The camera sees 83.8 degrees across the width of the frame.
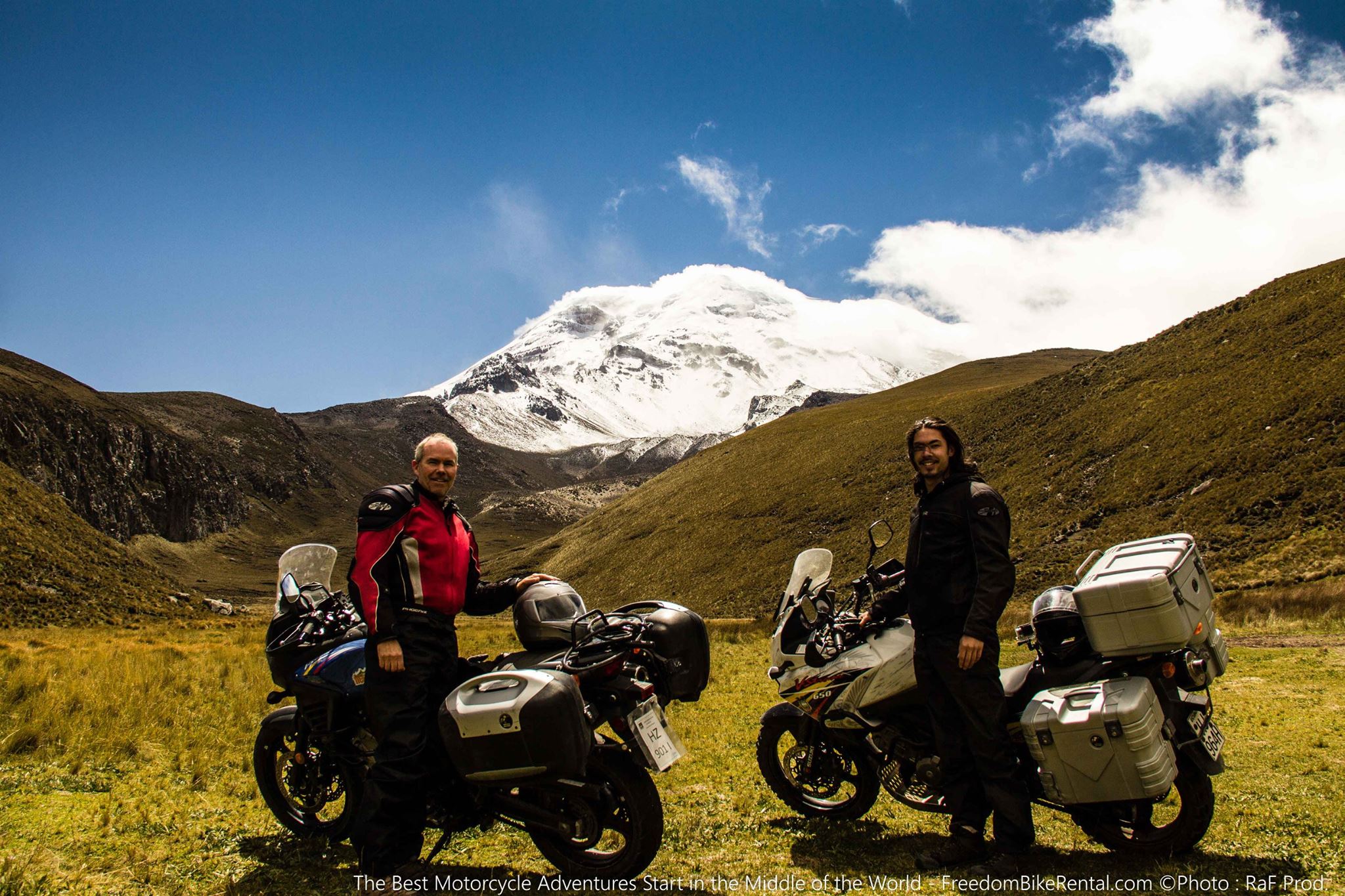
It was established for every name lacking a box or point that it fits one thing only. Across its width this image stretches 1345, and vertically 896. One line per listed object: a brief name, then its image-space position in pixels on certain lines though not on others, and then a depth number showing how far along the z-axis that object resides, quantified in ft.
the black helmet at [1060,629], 17.26
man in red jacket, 15.80
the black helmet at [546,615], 17.54
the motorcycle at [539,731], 15.26
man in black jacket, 16.69
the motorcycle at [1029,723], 15.67
